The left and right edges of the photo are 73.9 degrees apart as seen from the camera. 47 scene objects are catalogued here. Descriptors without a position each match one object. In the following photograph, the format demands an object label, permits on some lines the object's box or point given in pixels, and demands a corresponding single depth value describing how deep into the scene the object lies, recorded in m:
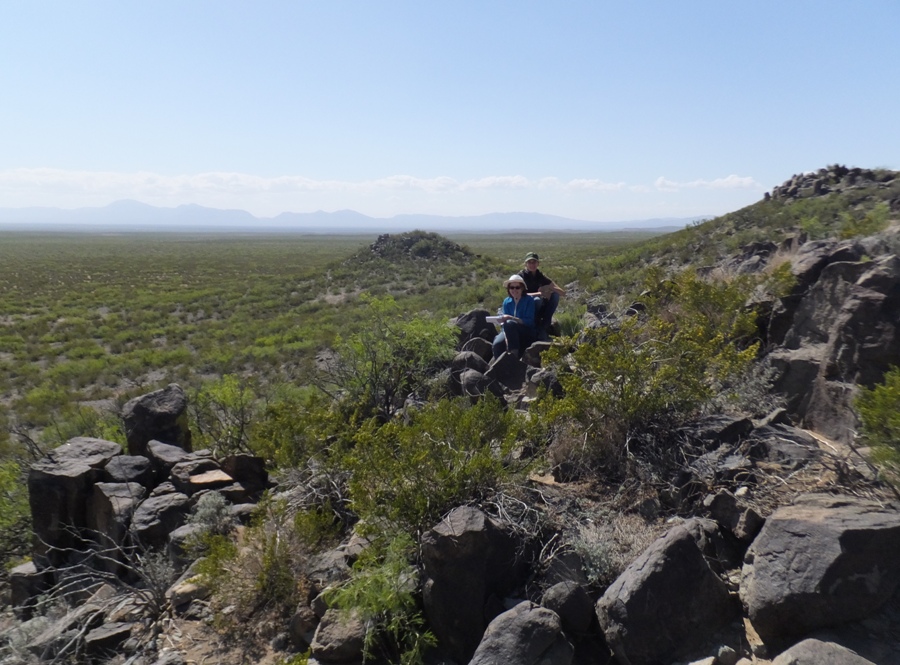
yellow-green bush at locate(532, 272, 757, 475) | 4.48
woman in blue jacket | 7.78
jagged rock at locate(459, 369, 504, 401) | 6.85
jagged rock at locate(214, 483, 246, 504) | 5.94
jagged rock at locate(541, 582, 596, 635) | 3.29
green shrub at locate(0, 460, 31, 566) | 6.50
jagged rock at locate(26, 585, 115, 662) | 4.36
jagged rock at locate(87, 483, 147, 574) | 5.77
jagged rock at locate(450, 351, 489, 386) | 7.86
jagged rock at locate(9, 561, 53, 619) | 5.71
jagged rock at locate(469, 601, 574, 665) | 3.02
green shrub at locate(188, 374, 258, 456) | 7.32
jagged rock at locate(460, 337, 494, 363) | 8.69
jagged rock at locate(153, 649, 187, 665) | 4.00
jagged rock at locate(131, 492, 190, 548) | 5.63
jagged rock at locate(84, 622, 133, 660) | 4.44
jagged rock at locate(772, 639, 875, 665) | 2.54
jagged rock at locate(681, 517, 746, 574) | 3.41
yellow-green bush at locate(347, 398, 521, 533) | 3.99
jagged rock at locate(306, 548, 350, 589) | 4.18
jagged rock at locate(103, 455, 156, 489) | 6.30
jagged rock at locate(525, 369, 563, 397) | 5.96
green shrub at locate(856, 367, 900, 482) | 3.28
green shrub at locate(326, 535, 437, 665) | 3.47
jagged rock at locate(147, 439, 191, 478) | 6.62
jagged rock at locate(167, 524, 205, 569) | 5.19
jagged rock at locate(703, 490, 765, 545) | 3.43
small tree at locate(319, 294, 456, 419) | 7.11
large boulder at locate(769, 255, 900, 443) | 4.16
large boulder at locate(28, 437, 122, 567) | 6.07
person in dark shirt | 8.11
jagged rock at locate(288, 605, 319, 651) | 3.97
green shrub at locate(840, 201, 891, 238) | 6.79
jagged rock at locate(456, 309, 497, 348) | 9.50
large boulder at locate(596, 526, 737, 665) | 3.01
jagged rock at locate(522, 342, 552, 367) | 7.37
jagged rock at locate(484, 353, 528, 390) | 7.31
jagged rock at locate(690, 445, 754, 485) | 3.83
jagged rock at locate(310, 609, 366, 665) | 3.59
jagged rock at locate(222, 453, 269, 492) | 6.46
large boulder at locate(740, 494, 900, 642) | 2.79
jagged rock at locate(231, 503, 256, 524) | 5.50
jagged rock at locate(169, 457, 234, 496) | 6.13
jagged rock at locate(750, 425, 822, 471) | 3.79
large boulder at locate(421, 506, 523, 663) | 3.50
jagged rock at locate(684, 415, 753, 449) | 4.20
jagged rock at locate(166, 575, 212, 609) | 4.62
